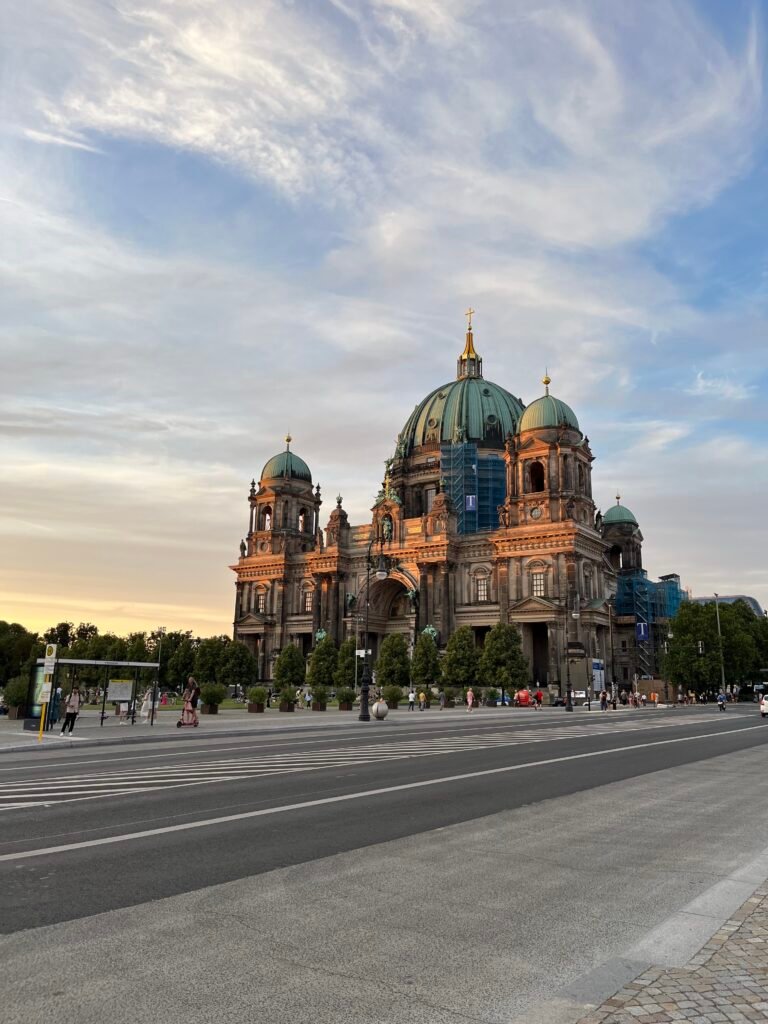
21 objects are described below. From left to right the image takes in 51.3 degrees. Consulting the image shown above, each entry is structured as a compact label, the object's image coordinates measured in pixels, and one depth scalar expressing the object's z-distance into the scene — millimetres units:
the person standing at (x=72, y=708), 27203
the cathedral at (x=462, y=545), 79062
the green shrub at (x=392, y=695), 58281
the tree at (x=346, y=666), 81812
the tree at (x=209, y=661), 84938
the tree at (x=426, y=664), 76688
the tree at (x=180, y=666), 91375
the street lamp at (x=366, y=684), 39969
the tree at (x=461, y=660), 74000
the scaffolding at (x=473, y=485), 95812
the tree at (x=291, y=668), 88375
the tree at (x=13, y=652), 108938
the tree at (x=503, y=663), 71375
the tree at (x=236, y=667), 83875
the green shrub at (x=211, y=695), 44125
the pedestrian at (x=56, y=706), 30734
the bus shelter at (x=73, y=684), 29828
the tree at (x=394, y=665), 78625
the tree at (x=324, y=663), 83812
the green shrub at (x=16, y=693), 35750
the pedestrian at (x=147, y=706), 40559
